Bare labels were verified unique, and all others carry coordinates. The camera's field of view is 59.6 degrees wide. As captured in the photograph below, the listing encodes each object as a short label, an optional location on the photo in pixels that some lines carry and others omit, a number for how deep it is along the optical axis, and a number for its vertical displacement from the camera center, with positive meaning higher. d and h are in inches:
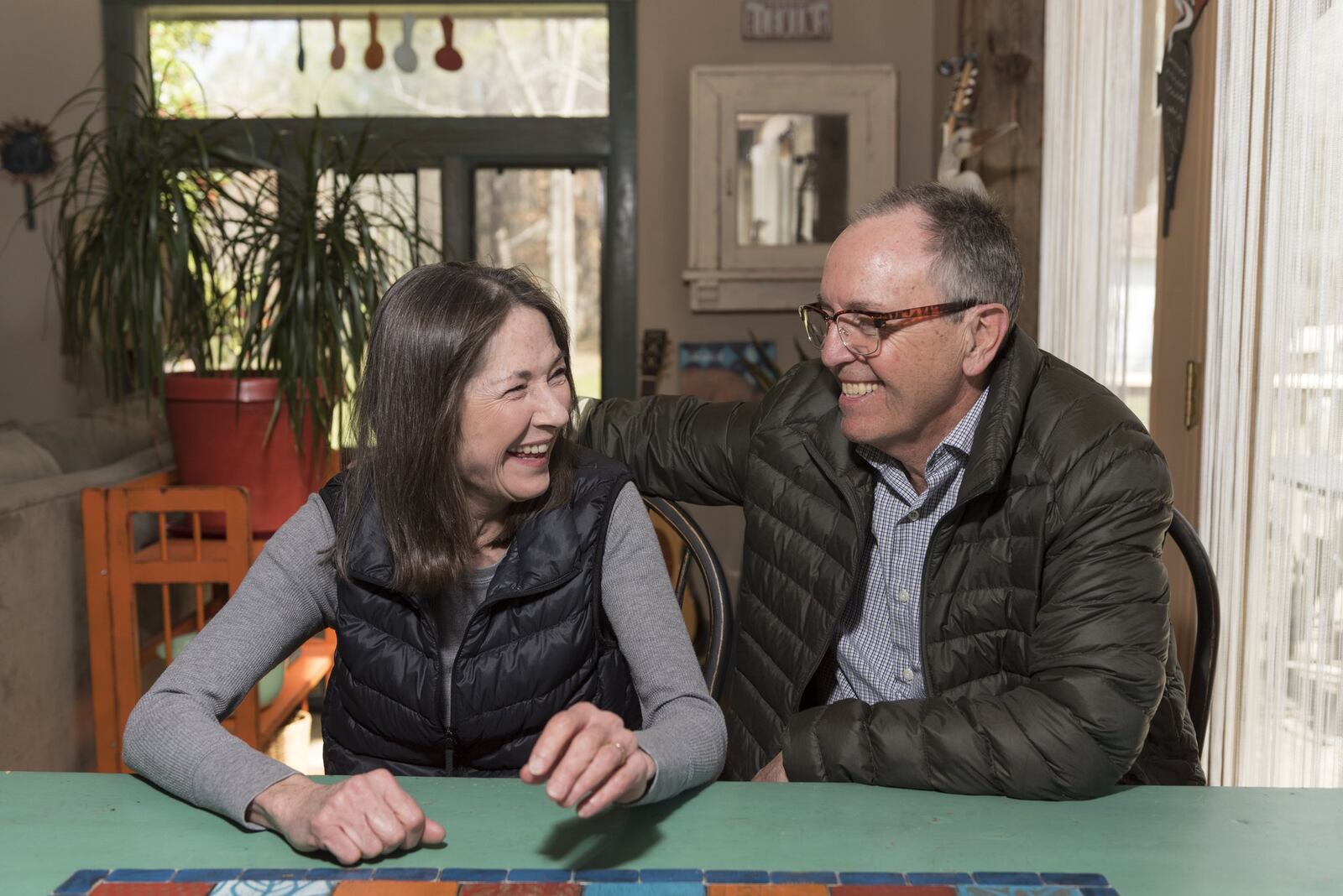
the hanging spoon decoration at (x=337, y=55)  187.6 +42.7
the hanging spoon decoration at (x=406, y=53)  189.0 +43.1
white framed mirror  180.9 +24.1
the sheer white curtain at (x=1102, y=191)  89.3 +10.3
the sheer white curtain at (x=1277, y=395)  59.3 -4.3
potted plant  100.6 +2.2
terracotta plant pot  103.2 -11.1
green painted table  37.5 -17.4
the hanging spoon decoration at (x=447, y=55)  187.3 +42.5
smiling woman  52.2 -11.1
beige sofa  92.4 -22.1
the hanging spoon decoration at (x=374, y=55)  187.6 +42.5
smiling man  47.4 -10.5
